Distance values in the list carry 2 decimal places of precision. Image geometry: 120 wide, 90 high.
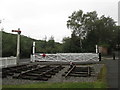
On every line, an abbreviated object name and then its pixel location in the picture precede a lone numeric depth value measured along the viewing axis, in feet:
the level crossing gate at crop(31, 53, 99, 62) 49.39
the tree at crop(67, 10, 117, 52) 103.60
